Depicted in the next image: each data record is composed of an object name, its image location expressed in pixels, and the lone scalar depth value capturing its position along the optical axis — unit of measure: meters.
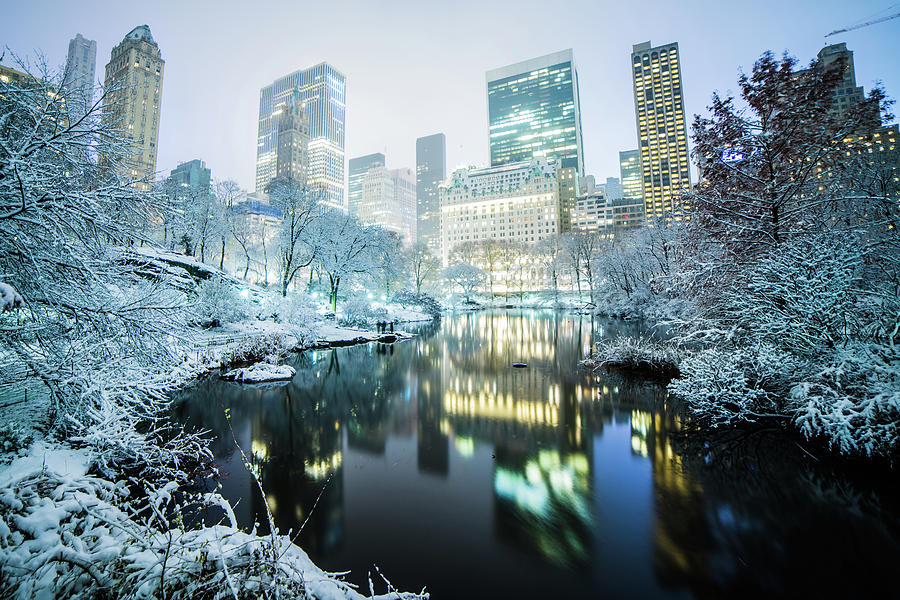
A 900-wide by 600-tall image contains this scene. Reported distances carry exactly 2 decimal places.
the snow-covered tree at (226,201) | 34.72
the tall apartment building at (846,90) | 85.72
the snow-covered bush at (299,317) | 21.53
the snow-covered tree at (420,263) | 61.59
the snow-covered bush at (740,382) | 7.66
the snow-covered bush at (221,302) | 20.98
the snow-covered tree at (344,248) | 30.44
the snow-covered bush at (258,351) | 15.98
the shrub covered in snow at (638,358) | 13.20
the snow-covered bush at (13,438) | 4.76
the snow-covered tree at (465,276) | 68.38
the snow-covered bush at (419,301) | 43.44
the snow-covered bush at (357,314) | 28.95
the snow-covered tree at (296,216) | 28.97
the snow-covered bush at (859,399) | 5.54
